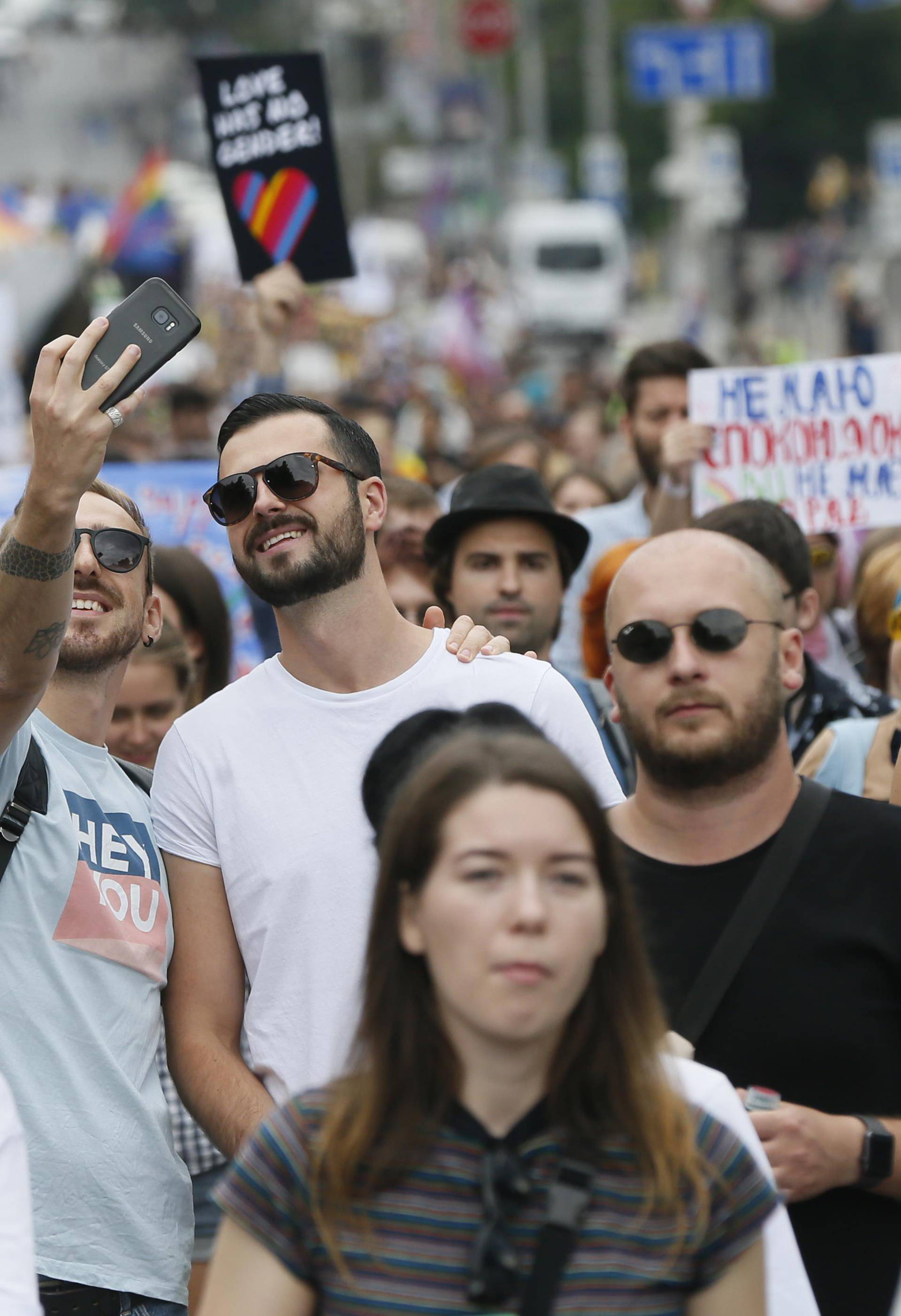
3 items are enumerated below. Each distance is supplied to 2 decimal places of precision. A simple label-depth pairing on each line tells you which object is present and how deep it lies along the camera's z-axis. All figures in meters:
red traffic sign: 77.44
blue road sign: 61.91
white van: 93.12
